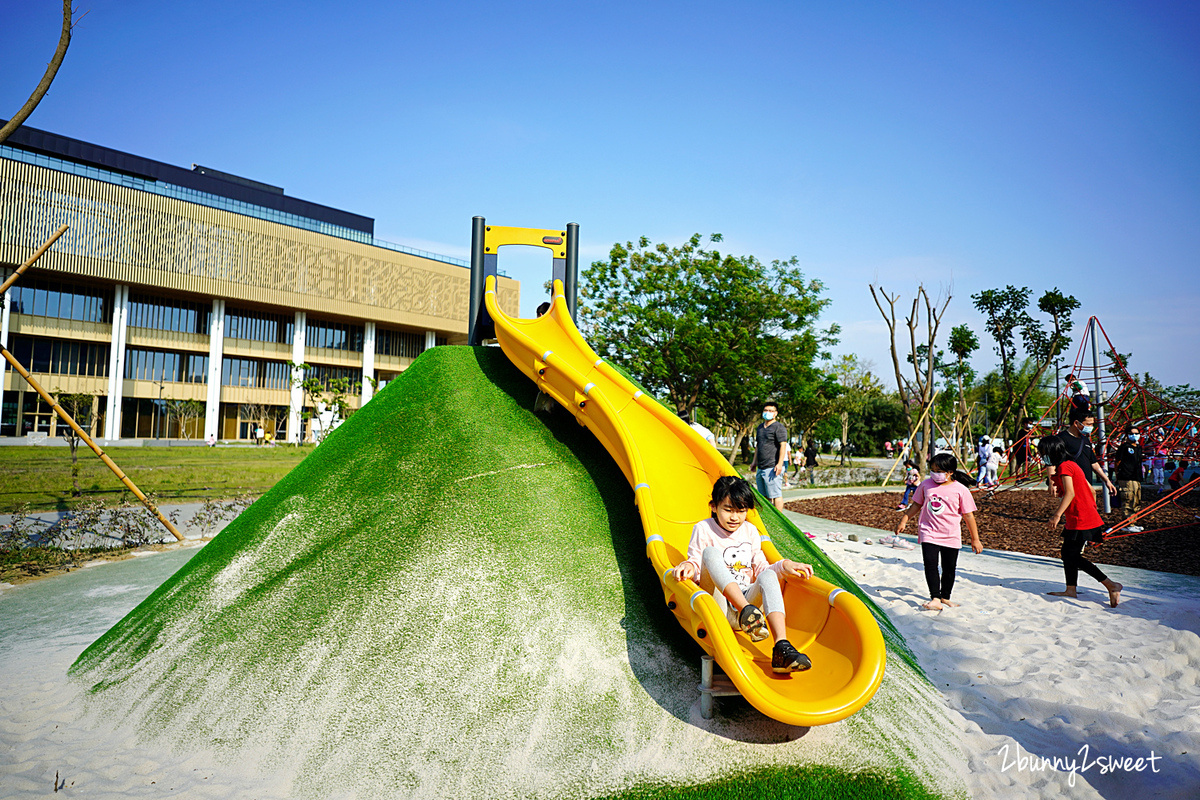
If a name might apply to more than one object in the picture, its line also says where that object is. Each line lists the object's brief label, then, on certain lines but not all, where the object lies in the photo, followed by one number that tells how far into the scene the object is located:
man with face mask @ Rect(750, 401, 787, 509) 9.77
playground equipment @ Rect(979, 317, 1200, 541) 15.49
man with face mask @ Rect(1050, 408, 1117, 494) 7.59
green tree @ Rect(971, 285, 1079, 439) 25.53
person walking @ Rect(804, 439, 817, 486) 27.30
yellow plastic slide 3.42
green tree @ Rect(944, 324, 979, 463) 24.97
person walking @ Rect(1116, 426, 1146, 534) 14.80
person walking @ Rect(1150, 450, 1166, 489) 23.20
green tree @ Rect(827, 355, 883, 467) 45.38
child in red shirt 6.88
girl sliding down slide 3.84
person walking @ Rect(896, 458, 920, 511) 15.48
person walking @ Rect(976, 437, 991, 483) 20.20
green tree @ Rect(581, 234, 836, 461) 28.11
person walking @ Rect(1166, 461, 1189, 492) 17.79
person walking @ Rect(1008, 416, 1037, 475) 19.05
